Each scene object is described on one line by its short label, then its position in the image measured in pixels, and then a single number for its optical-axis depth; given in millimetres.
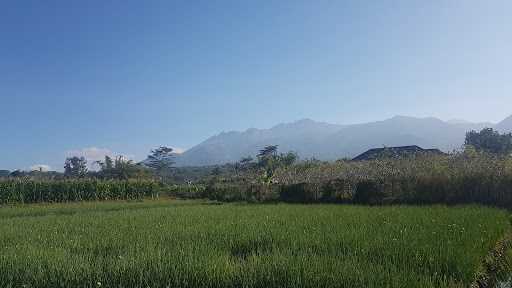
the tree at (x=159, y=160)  90438
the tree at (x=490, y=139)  50972
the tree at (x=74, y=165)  71650
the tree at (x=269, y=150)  74488
